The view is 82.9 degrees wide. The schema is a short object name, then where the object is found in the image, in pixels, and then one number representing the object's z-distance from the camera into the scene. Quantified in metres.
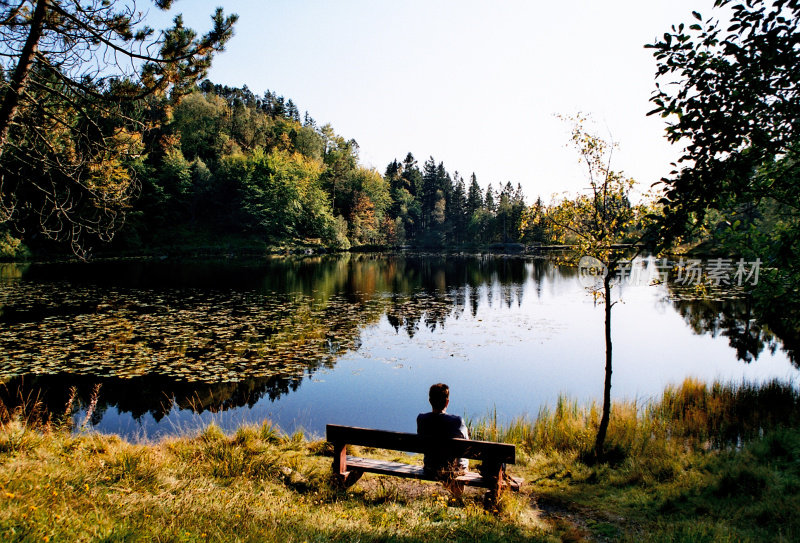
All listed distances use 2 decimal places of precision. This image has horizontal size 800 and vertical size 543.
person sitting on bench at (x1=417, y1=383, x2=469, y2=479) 6.03
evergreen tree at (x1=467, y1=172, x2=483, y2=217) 115.38
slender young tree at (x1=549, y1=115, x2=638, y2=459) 8.64
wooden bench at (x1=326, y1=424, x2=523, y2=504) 5.75
